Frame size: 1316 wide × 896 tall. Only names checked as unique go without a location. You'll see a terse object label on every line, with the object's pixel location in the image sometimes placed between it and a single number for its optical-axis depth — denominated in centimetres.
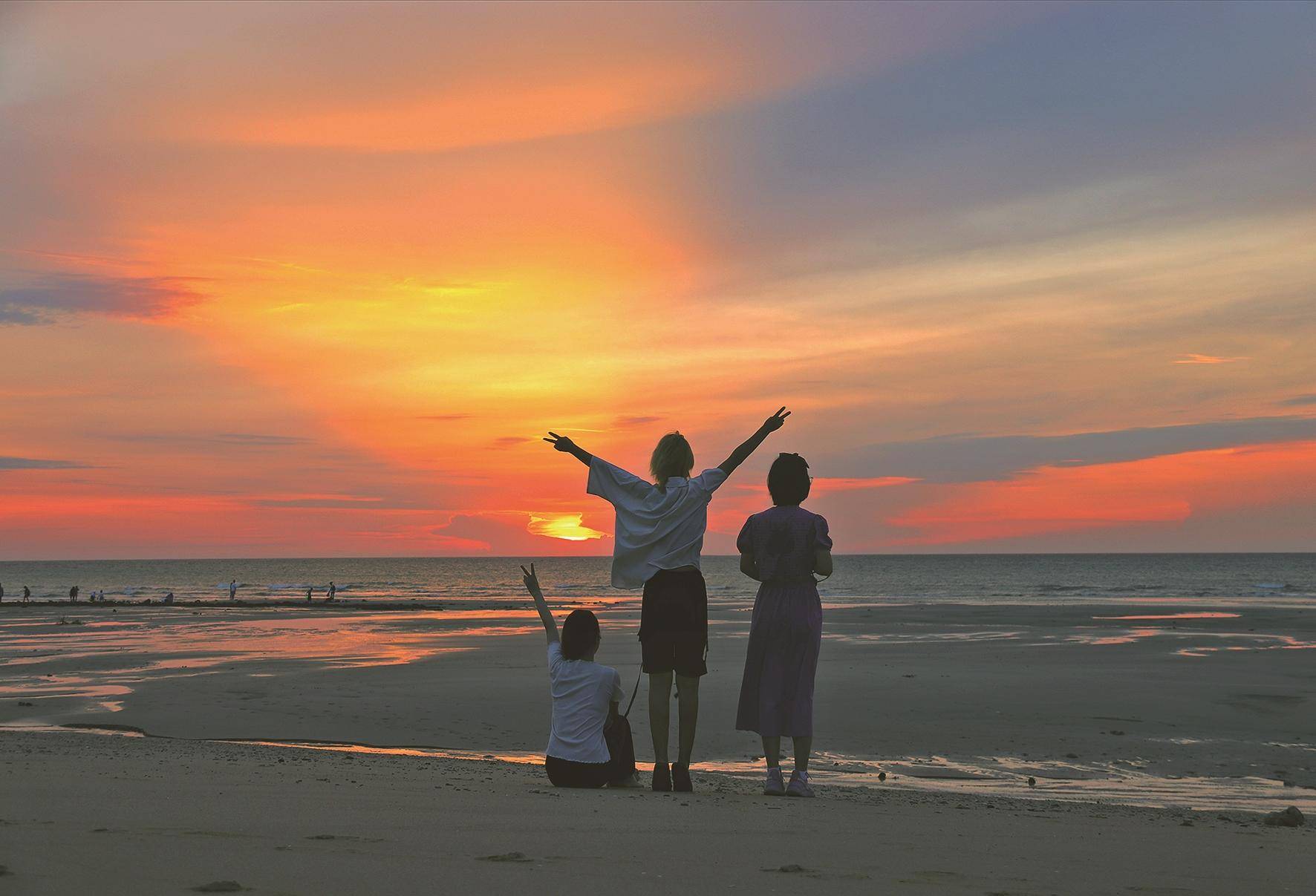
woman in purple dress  655
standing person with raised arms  638
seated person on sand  638
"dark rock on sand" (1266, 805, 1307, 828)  613
